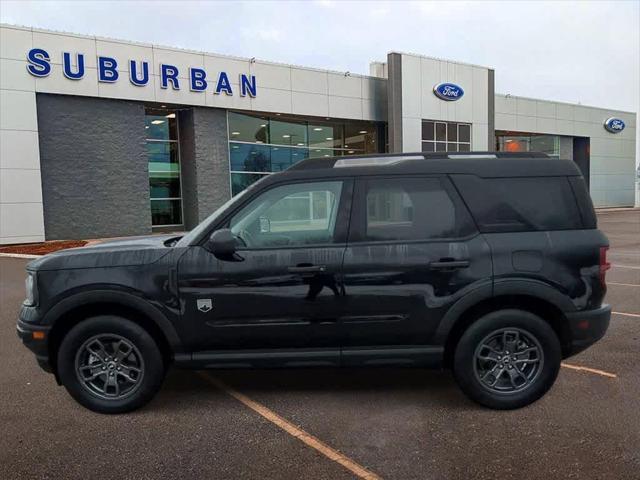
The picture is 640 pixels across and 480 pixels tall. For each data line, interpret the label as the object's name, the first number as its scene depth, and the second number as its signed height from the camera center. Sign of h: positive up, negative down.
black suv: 3.97 -0.59
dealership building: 18.94 +3.87
